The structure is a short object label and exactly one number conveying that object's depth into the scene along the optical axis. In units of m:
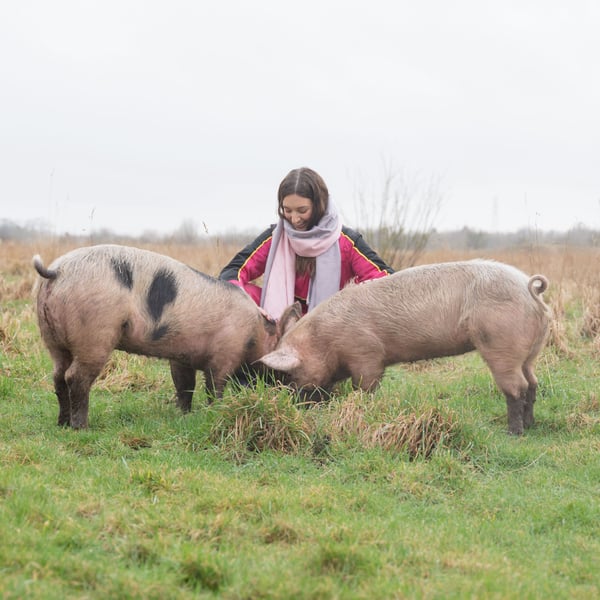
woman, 6.14
